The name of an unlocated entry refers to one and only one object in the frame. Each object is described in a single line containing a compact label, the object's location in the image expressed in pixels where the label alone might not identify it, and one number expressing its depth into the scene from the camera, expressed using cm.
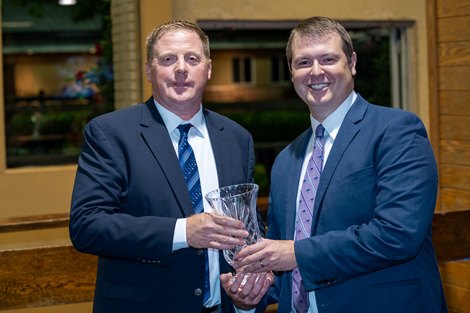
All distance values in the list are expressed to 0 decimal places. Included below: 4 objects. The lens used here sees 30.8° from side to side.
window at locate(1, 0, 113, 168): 759
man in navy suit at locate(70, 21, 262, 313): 227
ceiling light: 809
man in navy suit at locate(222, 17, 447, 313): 213
